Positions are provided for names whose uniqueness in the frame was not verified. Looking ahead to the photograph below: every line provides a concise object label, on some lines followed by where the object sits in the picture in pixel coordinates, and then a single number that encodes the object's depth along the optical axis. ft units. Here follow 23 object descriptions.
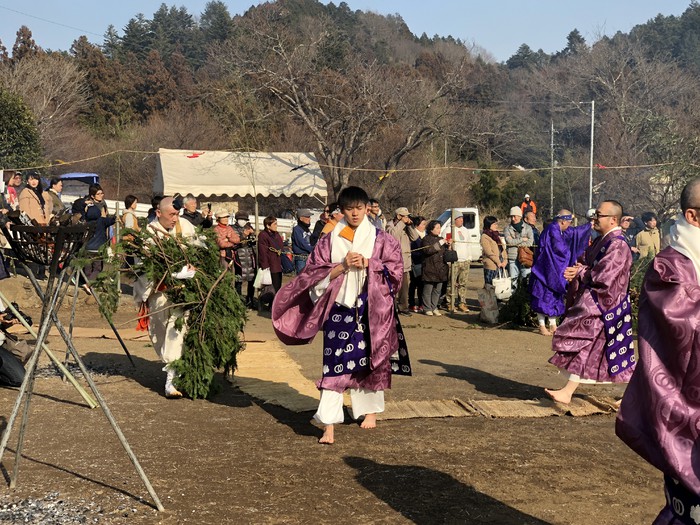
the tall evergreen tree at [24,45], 161.07
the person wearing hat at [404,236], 48.88
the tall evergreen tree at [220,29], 231.91
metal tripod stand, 17.67
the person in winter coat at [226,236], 45.85
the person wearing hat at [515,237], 51.42
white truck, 78.79
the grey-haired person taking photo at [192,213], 45.60
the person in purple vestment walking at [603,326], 25.67
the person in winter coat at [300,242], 50.16
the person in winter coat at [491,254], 50.93
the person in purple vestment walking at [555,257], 40.29
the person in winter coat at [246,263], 49.01
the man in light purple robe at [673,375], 11.30
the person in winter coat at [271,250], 48.75
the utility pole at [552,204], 129.06
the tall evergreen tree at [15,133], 90.27
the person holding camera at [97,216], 47.37
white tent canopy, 88.43
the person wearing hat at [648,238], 54.86
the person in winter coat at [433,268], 49.39
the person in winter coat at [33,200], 45.72
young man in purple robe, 22.35
